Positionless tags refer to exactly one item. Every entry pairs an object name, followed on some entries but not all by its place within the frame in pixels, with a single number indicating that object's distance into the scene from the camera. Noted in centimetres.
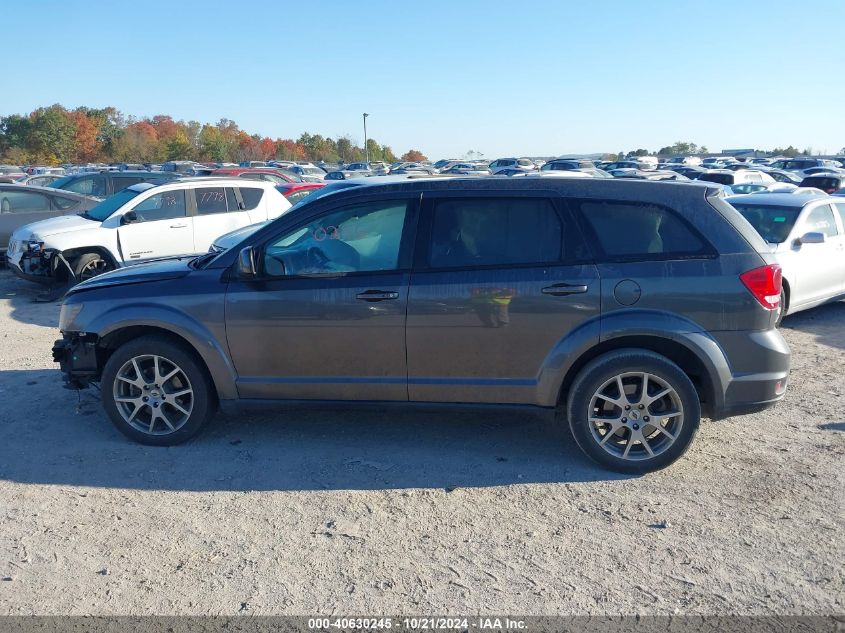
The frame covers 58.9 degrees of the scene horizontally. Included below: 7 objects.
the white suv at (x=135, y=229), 1050
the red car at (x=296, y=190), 1658
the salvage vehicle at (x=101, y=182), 1597
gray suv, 465
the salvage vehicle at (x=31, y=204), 1286
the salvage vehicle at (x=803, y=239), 888
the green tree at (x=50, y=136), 7006
